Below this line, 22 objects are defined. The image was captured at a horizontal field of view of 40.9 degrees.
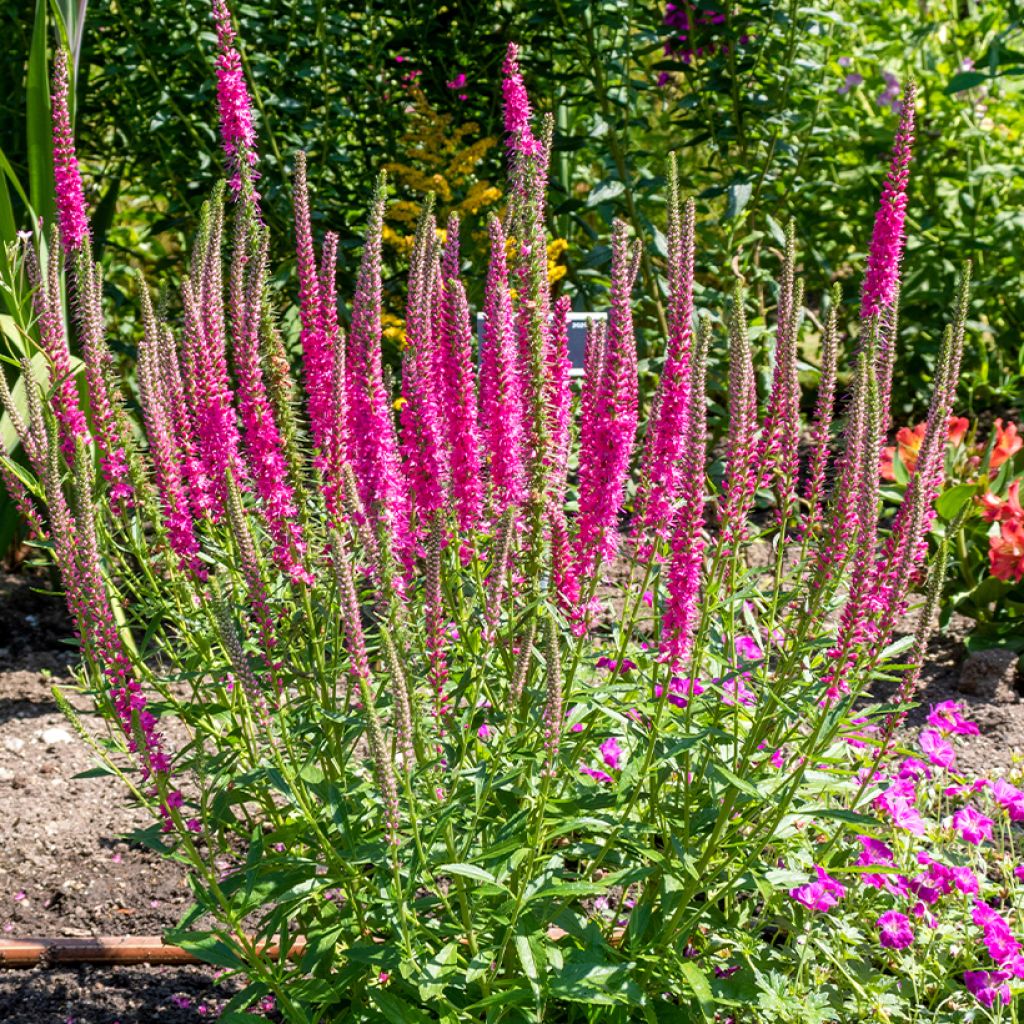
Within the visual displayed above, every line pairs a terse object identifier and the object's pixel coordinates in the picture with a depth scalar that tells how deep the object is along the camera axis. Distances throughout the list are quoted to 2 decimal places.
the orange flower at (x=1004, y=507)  4.60
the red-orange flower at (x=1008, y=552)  4.54
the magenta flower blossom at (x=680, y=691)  2.82
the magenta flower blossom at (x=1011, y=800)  3.21
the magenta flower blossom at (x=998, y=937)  2.88
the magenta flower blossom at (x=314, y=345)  2.63
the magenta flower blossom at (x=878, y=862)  3.05
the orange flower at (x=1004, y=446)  4.97
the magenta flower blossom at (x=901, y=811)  3.17
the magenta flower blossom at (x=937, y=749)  3.36
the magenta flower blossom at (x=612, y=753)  3.22
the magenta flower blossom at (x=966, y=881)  2.99
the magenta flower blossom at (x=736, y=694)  2.70
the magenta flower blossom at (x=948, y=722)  3.51
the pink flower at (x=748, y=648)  3.65
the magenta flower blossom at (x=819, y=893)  2.88
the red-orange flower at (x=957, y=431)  5.07
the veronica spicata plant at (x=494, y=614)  2.40
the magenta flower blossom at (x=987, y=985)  2.88
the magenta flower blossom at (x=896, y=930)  2.95
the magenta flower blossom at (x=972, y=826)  3.17
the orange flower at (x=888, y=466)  4.98
